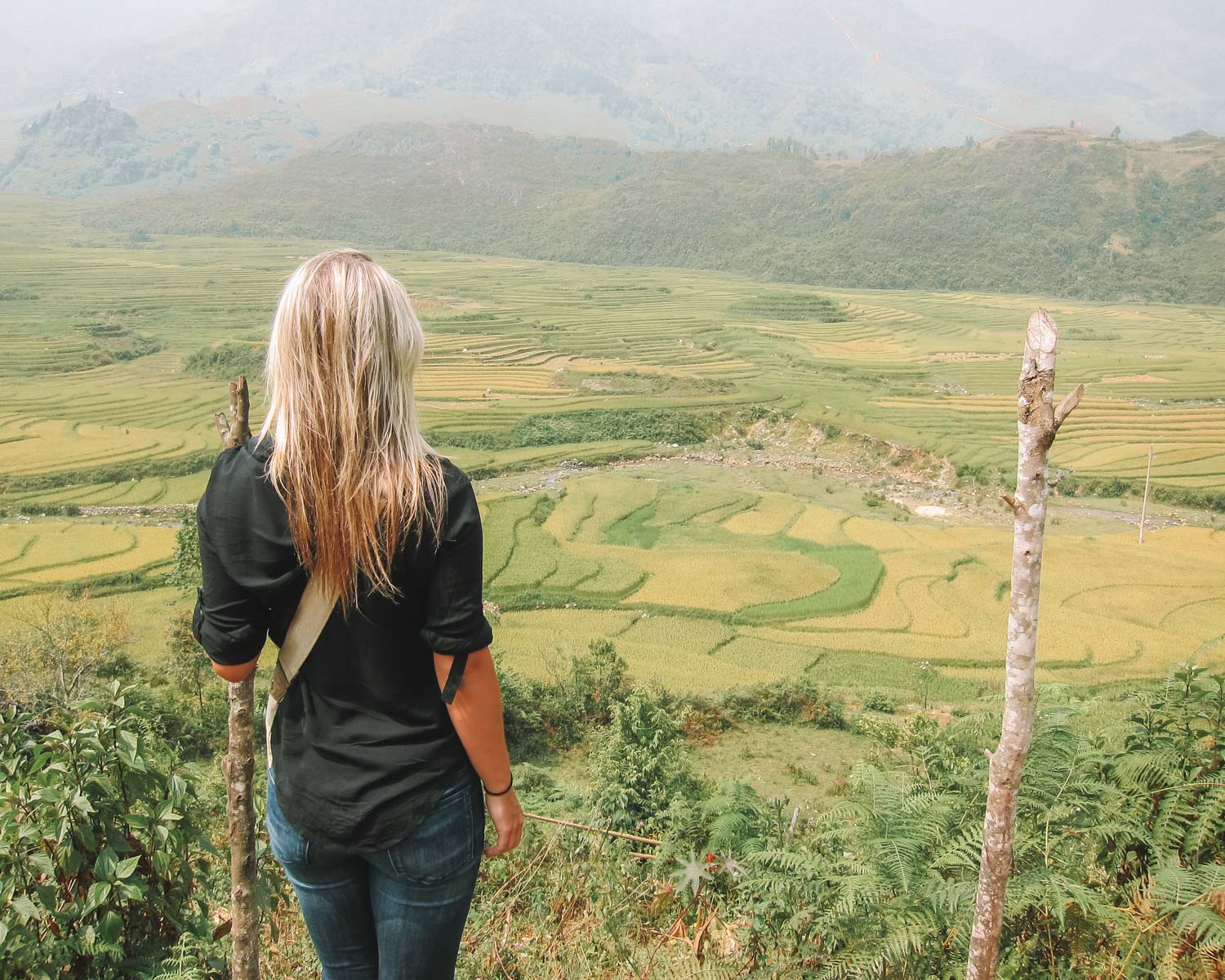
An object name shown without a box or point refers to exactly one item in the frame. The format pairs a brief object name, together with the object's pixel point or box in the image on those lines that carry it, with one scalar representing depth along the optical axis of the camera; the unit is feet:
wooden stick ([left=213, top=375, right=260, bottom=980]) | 7.61
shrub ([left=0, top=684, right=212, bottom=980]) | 8.05
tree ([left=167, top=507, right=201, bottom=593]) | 46.19
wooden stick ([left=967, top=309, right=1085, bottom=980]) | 5.83
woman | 5.20
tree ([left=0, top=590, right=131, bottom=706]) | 36.88
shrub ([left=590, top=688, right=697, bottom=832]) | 25.23
